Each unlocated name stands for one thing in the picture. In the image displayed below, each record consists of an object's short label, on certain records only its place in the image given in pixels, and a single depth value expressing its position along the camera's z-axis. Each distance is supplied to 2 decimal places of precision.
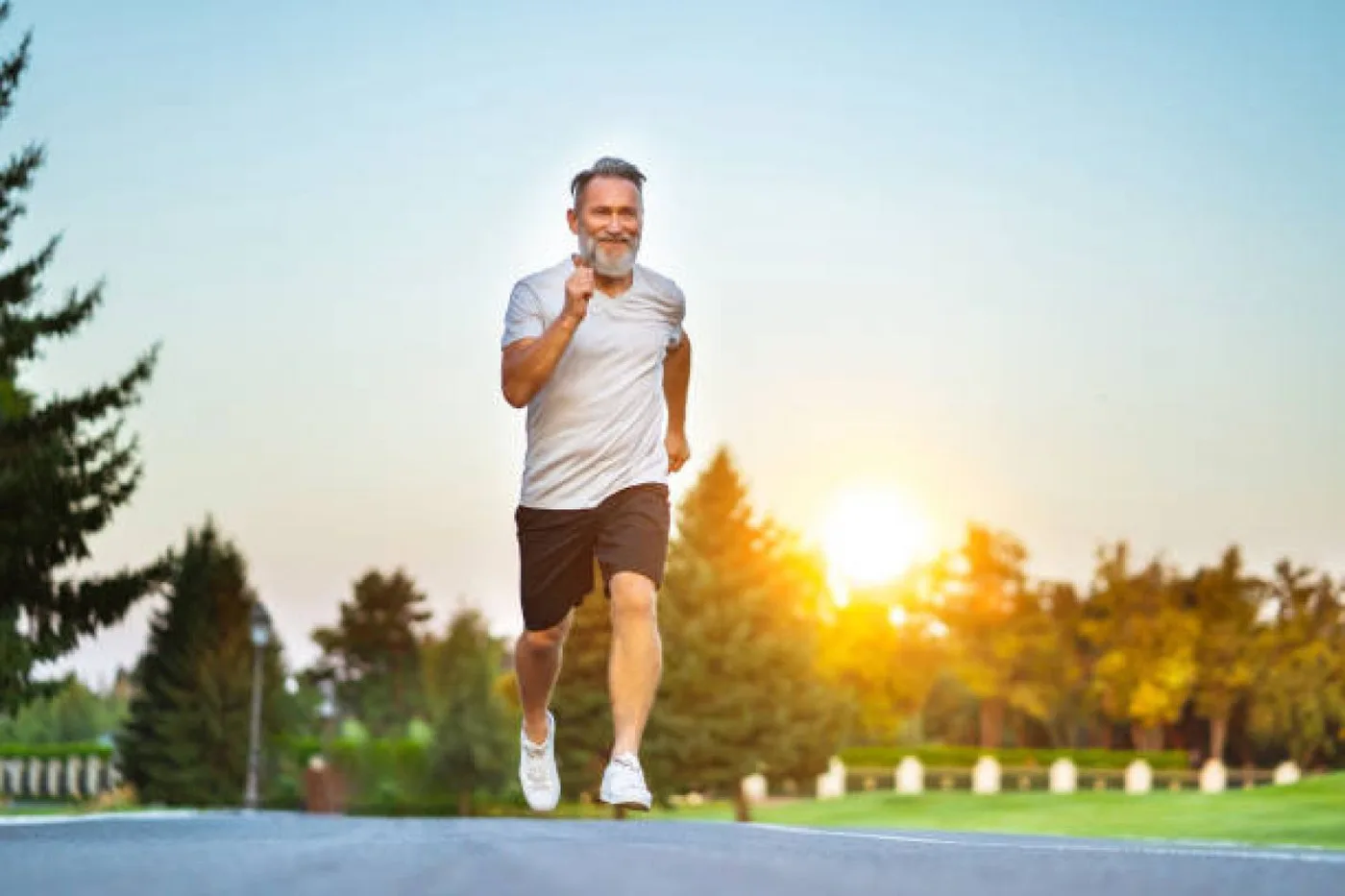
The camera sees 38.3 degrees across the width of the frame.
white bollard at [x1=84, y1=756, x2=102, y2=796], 70.12
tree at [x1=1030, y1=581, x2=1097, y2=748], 82.56
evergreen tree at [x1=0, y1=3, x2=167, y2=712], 33.12
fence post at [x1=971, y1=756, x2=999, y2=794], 62.79
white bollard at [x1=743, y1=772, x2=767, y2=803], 58.88
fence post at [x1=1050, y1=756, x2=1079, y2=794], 63.94
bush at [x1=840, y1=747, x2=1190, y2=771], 68.94
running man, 7.46
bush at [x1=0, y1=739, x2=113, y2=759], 75.81
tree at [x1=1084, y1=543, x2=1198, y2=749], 77.88
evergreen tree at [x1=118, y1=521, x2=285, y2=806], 55.47
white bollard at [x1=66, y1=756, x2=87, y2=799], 69.94
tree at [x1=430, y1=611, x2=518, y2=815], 56.94
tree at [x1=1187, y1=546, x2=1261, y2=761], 78.19
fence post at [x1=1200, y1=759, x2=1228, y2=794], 64.38
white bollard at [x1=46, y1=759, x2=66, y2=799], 72.06
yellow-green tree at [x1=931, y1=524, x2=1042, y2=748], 81.38
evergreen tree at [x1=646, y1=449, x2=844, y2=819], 52.62
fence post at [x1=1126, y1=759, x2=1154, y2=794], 64.00
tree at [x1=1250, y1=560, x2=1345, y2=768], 74.38
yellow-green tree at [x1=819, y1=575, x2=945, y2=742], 80.00
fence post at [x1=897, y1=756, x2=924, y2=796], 63.75
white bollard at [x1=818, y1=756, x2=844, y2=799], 64.88
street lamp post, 39.91
